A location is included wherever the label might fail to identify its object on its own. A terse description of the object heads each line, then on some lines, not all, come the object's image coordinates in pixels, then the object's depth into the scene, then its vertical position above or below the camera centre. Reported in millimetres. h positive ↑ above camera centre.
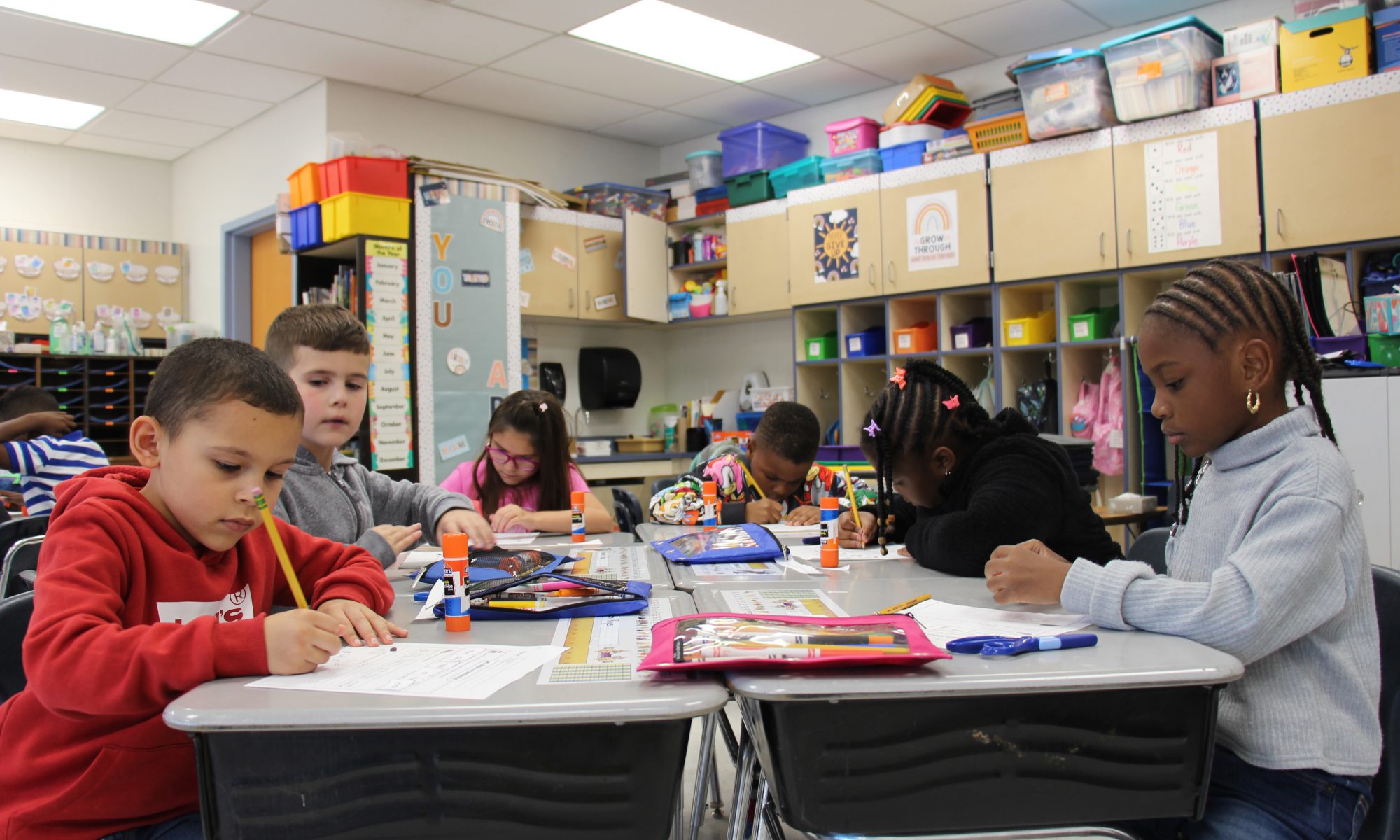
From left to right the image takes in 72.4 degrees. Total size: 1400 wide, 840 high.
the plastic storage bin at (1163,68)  3791 +1422
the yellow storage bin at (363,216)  4453 +1054
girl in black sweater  1702 -108
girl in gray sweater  1065 -193
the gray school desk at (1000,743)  964 -332
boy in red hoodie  979 -193
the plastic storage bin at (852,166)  5000 +1381
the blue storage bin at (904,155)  4812 +1376
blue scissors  1046 -247
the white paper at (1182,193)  3852 +920
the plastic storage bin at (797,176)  5285 +1418
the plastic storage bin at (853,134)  5078 +1571
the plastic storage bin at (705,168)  5852 +1615
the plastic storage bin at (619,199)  5898 +1460
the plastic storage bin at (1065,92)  4062 +1426
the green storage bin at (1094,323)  4316 +437
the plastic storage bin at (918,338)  4902 +444
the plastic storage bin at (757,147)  5555 +1663
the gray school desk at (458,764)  905 -321
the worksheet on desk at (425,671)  975 -256
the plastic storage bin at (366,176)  4457 +1243
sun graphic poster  5035 +965
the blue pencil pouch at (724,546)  1875 -238
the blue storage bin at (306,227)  4637 +1053
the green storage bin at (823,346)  5332 +450
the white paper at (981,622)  1174 -257
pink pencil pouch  964 -227
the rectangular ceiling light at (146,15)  4258 +1962
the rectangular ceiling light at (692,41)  4504 +1951
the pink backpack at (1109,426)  4258 -28
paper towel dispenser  6188 +359
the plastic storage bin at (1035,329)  4480 +436
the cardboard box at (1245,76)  3697 +1338
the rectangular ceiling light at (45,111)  5508 +2006
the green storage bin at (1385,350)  3361 +221
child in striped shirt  3410 -19
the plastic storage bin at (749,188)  5516 +1405
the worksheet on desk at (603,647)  1023 -257
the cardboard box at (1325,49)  3471 +1354
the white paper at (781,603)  1353 -258
